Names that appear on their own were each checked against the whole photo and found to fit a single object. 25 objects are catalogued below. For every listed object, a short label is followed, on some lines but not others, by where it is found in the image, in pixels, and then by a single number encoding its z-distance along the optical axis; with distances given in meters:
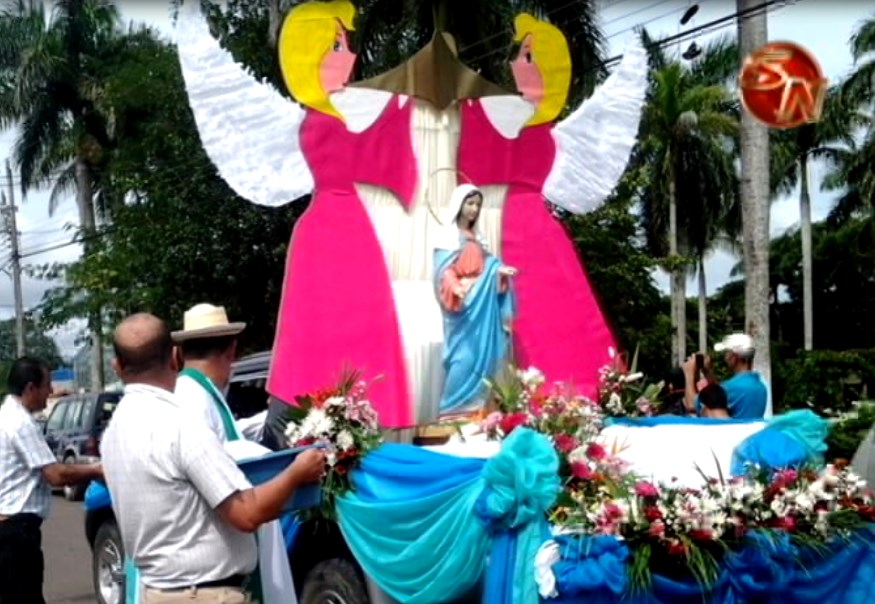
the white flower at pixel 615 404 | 7.68
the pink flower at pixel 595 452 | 5.17
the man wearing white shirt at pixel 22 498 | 5.90
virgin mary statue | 7.91
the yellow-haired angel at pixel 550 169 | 8.69
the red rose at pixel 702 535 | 4.59
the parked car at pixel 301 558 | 6.02
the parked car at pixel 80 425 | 19.67
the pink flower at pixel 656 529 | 4.55
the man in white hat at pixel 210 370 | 4.54
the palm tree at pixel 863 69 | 31.23
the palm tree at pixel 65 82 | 30.97
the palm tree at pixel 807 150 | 32.56
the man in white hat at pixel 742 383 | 7.68
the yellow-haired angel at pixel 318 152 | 8.00
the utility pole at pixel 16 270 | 40.47
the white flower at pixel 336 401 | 6.18
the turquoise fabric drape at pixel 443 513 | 4.84
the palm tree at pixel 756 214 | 13.98
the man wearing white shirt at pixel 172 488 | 3.53
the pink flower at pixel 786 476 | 4.91
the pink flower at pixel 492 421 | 6.14
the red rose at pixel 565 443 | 5.18
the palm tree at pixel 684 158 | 28.81
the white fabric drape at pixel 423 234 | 7.91
